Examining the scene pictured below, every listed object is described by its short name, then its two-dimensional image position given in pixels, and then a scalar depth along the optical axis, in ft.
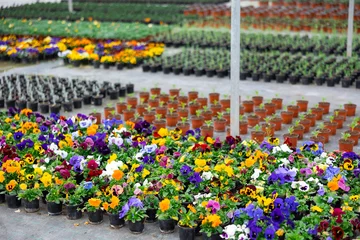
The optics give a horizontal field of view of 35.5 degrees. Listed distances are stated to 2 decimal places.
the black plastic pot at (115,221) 18.63
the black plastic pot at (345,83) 36.29
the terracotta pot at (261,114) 29.95
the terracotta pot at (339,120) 28.40
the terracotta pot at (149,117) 30.09
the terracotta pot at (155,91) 34.78
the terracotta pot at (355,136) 26.16
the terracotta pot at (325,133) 26.27
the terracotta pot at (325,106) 30.73
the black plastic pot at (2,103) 34.22
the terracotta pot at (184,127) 28.09
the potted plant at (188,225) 17.40
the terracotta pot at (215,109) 30.91
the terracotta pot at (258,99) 31.99
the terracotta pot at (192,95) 33.60
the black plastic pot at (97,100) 33.81
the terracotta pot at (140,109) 31.40
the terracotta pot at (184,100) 32.81
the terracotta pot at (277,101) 31.73
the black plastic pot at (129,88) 36.04
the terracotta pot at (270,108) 30.68
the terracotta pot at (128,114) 30.78
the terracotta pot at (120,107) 32.04
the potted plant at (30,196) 19.73
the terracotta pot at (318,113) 29.94
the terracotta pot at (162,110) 30.91
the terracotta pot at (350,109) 30.35
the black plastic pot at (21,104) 33.55
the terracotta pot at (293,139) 25.77
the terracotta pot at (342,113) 29.35
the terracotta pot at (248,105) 31.22
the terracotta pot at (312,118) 28.91
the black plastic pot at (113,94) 34.99
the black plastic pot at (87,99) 34.06
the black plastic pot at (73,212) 19.24
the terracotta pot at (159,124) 28.60
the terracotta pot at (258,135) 26.32
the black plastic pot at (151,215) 18.89
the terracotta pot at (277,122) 28.43
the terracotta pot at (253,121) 28.78
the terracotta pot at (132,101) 32.78
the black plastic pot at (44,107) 32.73
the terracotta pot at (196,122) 29.04
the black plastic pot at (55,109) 32.50
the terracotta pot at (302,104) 31.14
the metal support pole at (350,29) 40.57
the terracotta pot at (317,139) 25.29
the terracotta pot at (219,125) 28.55
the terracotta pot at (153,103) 32.40
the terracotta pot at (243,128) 28.09
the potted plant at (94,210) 18.61
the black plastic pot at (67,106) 32.94
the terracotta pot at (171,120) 29.63
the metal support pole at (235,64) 23.63
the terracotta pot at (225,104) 31.91
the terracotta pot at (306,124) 28.02
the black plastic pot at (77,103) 33.30
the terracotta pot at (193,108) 31.30
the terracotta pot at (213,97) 33.04
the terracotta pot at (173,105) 31.83
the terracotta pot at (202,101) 32.24
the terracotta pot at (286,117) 29.32
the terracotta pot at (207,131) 27.30
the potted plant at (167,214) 17.83
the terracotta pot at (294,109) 30.19
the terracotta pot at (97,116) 29.37
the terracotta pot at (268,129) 26.91
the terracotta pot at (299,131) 26.99
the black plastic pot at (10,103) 33.79
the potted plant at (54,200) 19.51
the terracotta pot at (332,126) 27.58
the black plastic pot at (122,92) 35.50
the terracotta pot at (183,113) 30.53
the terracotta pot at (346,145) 24.86
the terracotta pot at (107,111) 31.01
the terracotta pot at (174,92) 34.24
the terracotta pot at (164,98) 32.96
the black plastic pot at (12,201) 20.31
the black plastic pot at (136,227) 18.26
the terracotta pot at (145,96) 33.75
